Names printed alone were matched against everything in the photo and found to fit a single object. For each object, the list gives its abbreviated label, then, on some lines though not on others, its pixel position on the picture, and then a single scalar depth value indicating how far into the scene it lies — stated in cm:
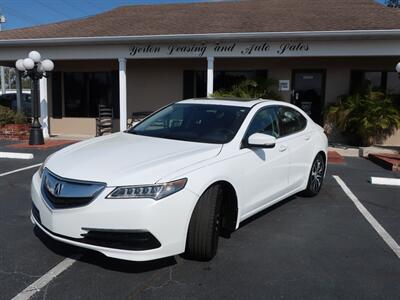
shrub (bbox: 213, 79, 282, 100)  1177
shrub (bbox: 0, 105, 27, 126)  1342
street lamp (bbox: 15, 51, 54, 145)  1120
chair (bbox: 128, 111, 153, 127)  1293
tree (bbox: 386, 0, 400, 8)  4158
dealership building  1112
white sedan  328
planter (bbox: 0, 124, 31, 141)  1309
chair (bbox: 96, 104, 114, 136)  1388
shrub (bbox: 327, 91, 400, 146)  1130
